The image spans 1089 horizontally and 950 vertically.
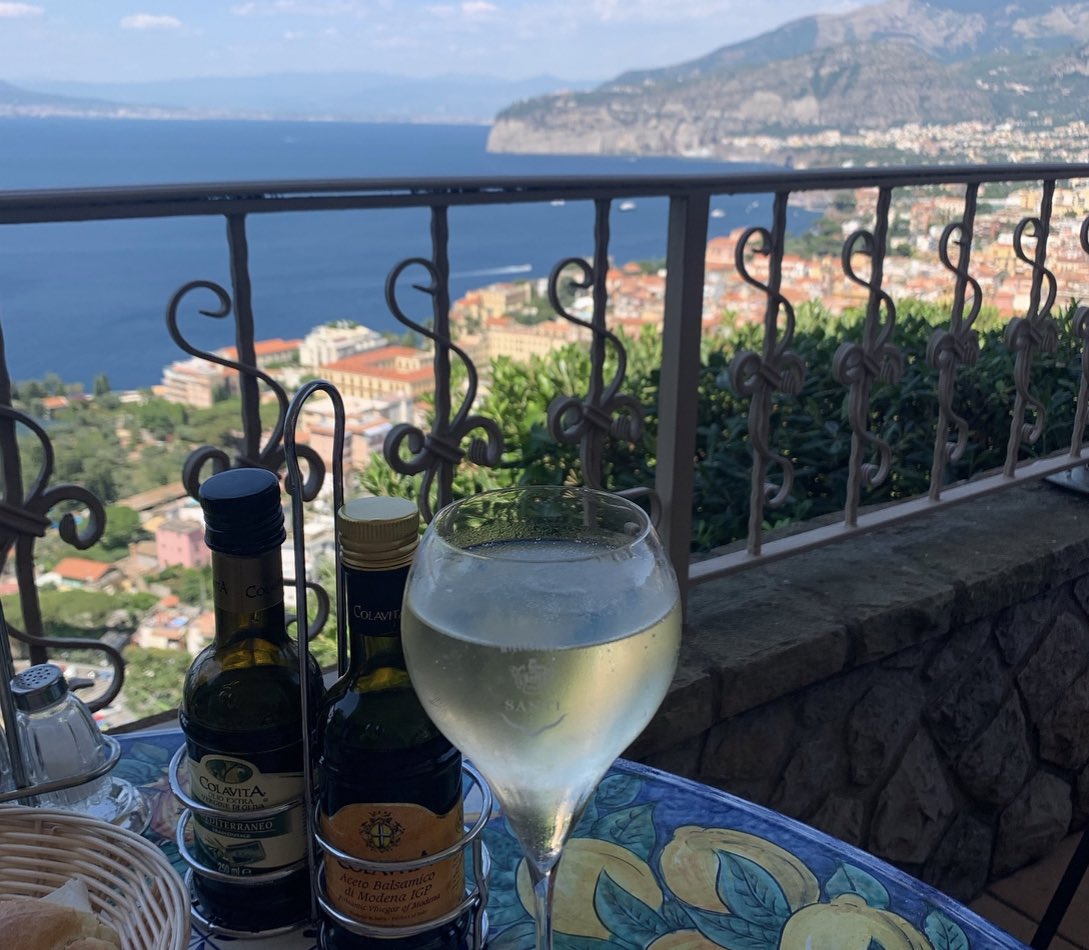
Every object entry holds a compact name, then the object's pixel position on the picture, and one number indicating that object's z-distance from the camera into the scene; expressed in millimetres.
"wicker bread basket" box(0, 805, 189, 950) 607
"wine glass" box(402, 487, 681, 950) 521
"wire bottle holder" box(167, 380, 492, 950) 662
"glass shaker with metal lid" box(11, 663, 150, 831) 851
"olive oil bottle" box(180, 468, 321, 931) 693
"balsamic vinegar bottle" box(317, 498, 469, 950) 666
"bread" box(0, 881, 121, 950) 566
